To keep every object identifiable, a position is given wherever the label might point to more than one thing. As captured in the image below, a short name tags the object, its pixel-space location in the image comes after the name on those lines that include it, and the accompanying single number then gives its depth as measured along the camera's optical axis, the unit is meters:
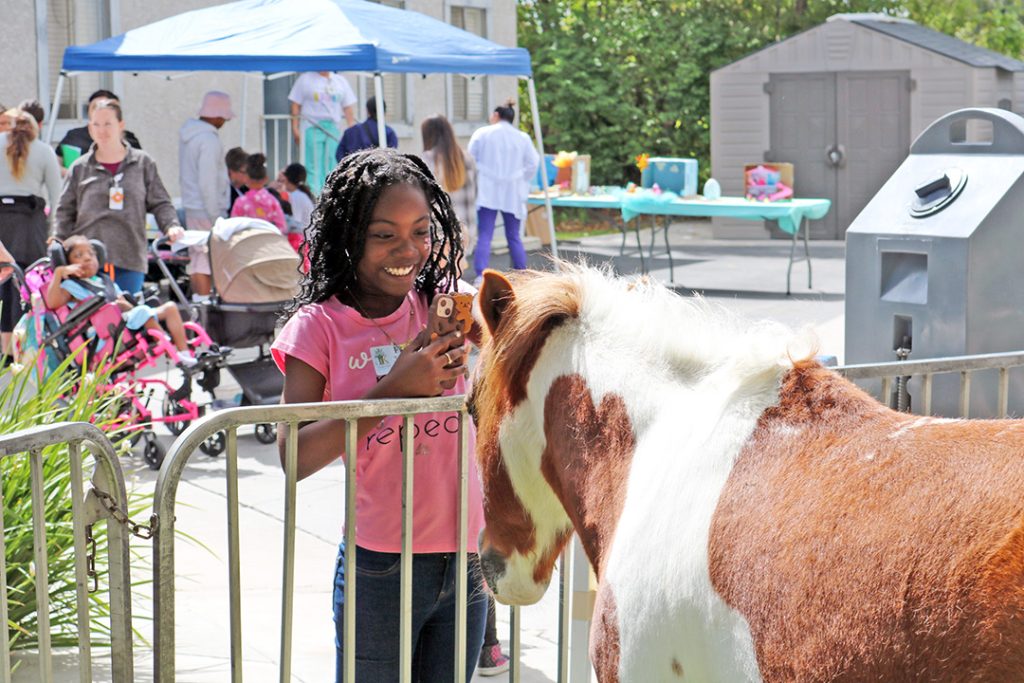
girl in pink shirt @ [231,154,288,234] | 11.10
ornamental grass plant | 4.20
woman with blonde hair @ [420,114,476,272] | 11.51
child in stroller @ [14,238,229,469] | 7.32
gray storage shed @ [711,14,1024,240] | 21.19
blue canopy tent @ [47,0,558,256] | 10.42
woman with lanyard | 8.89
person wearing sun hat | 12.07
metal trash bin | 5.53
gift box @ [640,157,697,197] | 15.50
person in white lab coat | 13.34
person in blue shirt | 12.44
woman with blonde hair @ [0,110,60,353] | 9.85
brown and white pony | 1.62
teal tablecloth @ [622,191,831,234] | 14.42
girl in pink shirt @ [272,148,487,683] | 2.74
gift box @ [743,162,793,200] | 15.13
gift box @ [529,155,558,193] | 18.39
